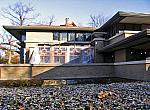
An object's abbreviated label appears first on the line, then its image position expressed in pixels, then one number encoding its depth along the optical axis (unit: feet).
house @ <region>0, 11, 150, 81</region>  36.81
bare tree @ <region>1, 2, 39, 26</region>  92.61
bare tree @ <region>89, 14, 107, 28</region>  112.98
